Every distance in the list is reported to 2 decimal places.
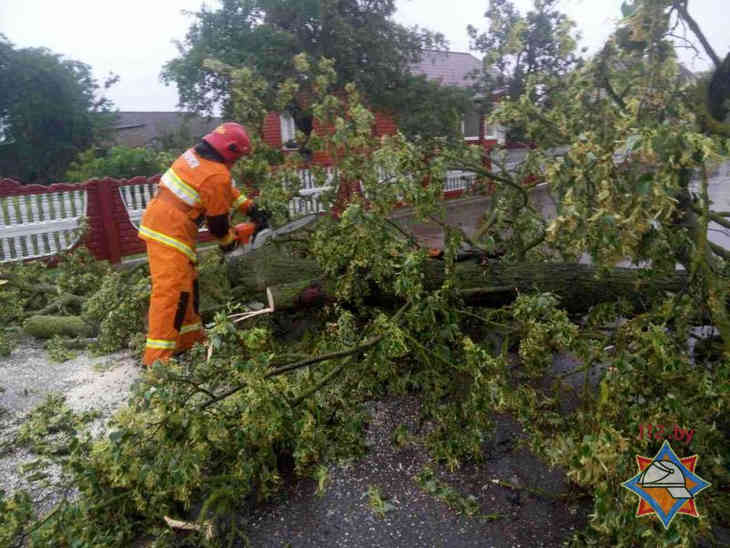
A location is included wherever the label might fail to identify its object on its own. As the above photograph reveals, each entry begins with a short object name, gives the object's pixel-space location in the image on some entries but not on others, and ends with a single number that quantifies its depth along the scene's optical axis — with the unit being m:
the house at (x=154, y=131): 13.39
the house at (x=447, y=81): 12.28
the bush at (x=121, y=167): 9.71
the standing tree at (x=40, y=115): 12.03
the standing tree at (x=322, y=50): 9.26
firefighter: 3.24
